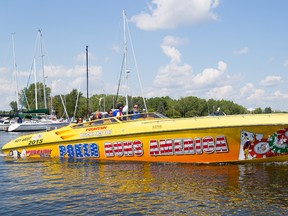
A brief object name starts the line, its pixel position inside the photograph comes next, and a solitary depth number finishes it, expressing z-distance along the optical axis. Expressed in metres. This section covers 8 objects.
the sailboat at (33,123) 47.40
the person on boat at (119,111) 13.87
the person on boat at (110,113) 14.39
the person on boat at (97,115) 14.76
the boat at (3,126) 55.98
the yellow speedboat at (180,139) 10.43
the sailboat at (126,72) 32.17
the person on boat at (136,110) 13.56
